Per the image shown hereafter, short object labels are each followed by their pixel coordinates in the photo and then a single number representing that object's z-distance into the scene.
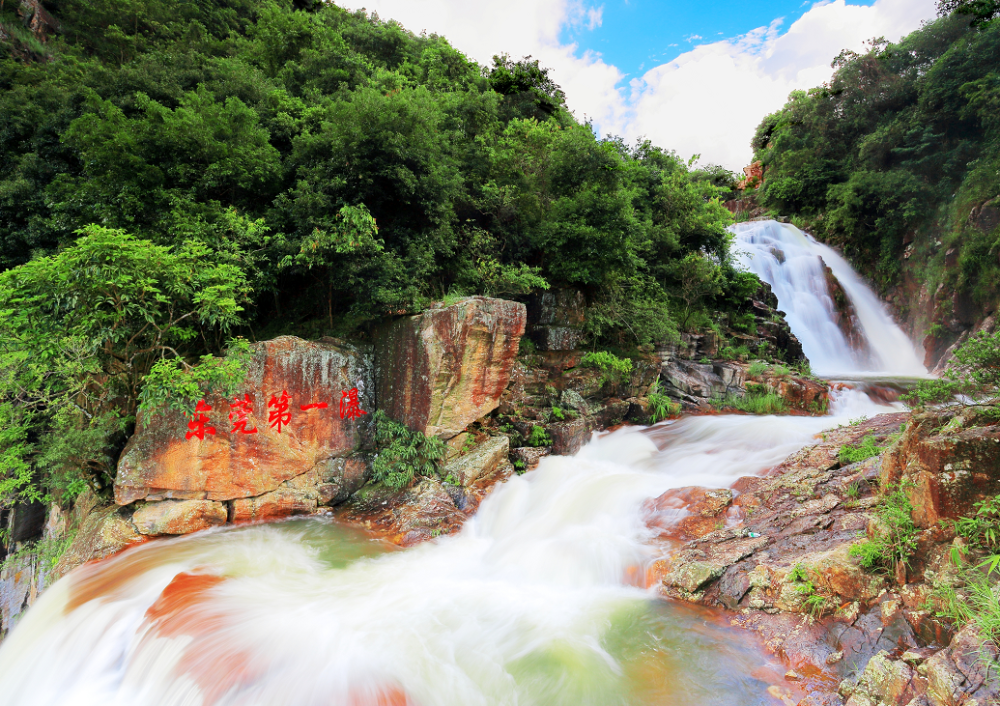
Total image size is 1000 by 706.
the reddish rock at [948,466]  3.36
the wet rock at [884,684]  2.87
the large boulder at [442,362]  7.43
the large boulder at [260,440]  6.16
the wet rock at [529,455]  8.23
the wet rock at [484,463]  7.42
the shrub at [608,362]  9.41
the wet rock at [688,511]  5.56
